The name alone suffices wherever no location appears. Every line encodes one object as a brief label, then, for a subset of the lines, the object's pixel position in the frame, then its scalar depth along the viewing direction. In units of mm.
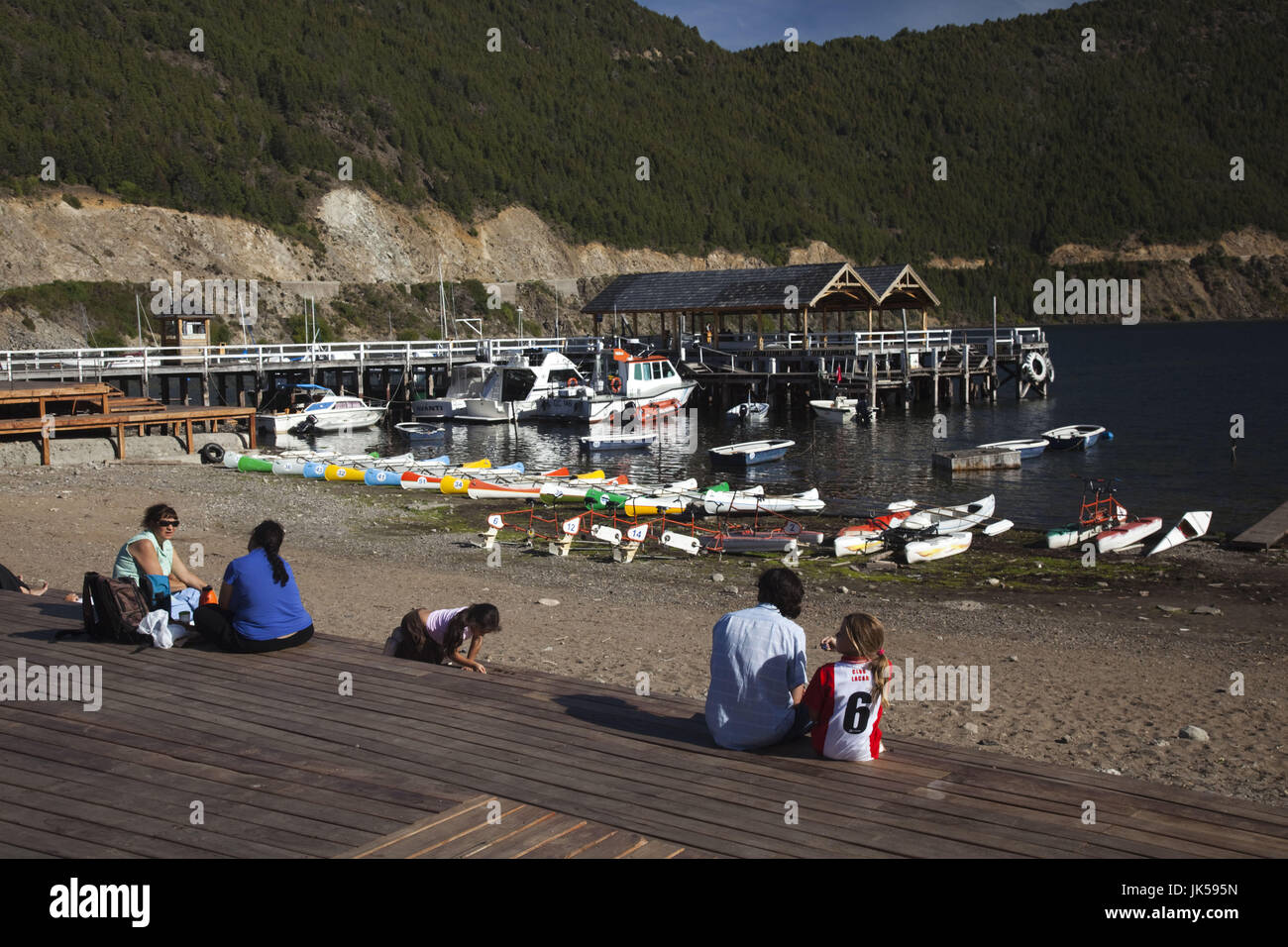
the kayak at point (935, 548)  20703
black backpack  9461
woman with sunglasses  9859
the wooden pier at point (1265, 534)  21875
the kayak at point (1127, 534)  21828
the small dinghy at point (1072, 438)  38719
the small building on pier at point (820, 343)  55281
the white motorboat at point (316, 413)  44281
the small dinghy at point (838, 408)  48938
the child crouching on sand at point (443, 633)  9344
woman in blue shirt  9094
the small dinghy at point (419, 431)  44922
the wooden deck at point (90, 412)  29812
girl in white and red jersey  6781
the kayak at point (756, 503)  25269
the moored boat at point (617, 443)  40344
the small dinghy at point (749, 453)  35656
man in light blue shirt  6969
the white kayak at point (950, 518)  22828
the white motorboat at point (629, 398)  47719
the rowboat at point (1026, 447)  36500
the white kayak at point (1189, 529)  22016
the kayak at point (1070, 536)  22203
